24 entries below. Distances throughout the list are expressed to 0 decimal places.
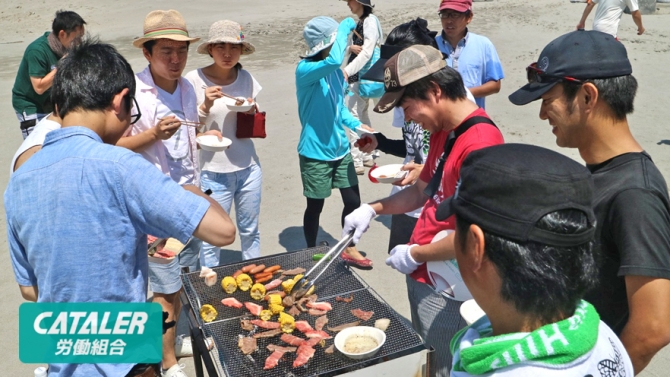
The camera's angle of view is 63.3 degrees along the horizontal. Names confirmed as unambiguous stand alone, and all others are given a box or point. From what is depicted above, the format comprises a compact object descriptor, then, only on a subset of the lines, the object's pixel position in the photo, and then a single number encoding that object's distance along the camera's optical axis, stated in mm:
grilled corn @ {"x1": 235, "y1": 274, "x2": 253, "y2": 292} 3145
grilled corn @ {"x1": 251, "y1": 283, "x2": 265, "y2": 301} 3031
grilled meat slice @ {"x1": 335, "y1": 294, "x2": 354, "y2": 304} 3014
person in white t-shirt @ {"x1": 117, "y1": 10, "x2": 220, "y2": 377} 3617
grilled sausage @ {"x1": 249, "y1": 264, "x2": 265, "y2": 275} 3254
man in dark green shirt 5609
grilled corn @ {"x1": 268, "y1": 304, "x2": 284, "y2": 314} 2881
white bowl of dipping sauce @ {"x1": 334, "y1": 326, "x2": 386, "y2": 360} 2482
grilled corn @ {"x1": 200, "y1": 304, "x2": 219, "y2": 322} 2845
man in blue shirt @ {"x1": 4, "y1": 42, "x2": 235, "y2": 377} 2029
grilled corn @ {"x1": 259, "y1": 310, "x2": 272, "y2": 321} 2865
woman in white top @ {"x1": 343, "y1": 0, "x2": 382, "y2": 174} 6672
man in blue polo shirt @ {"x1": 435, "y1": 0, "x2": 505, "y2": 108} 5152
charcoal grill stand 2504
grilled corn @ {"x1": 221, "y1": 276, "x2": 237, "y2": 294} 3109
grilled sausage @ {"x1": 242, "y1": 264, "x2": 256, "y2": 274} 3290
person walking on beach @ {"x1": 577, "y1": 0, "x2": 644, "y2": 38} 8570
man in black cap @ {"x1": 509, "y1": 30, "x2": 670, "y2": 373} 1708
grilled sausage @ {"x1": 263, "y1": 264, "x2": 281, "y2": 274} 3293
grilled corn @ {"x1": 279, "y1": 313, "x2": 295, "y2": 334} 2740
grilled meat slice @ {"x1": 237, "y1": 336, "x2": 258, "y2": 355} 2585
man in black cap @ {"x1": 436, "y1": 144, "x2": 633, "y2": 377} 1187
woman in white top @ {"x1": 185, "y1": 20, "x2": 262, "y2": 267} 4139
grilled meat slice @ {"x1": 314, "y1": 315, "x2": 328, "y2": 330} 2787
